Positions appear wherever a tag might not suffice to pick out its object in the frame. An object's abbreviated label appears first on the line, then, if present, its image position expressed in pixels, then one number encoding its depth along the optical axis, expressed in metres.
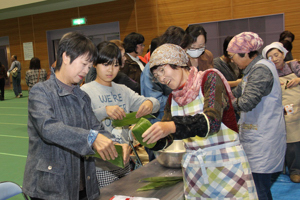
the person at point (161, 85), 2.40
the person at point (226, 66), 3.70
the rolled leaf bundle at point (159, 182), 1.66
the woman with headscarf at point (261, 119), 2.24
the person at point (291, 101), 3.30
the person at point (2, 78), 11.55
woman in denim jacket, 1.26
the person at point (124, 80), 2.86
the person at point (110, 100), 1.95
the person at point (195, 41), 2.68
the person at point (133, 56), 3.30
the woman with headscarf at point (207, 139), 1.46
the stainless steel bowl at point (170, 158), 1.94
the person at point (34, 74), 6.83
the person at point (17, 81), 11.91
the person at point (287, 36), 4.93
